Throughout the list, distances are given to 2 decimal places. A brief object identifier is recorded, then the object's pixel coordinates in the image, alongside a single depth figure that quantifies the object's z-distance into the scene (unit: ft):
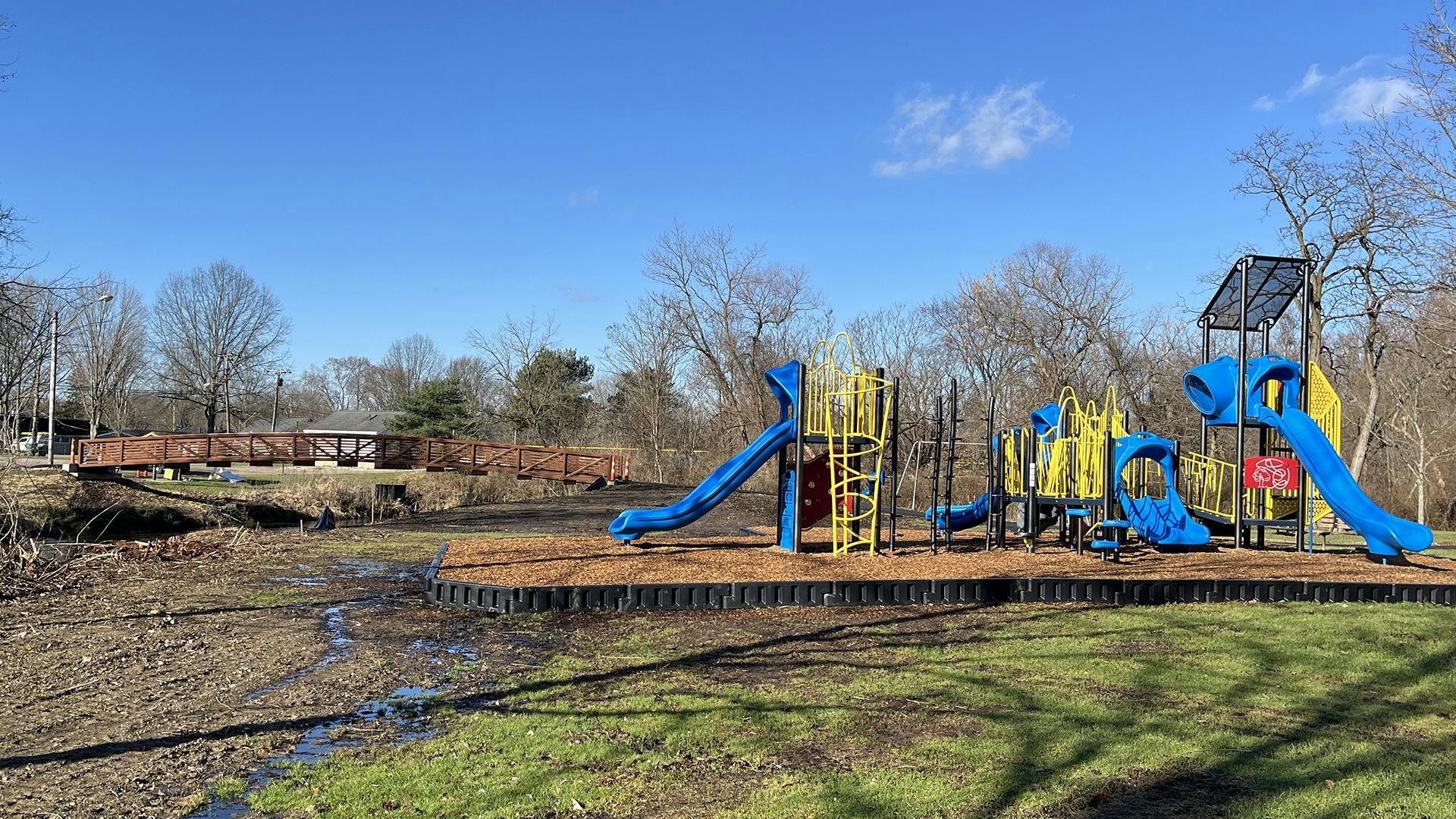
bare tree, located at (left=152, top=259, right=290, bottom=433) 202.28
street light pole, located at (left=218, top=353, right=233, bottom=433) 193.88
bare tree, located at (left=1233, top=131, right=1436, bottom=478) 86.38
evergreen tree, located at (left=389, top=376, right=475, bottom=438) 165.89
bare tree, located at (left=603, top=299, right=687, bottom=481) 132.05
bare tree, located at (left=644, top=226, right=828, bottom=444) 126.52
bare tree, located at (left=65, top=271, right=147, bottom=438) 156.46
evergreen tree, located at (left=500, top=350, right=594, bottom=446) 149.38
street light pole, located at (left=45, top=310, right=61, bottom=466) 103.20
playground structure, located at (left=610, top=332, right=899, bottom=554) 43.42
